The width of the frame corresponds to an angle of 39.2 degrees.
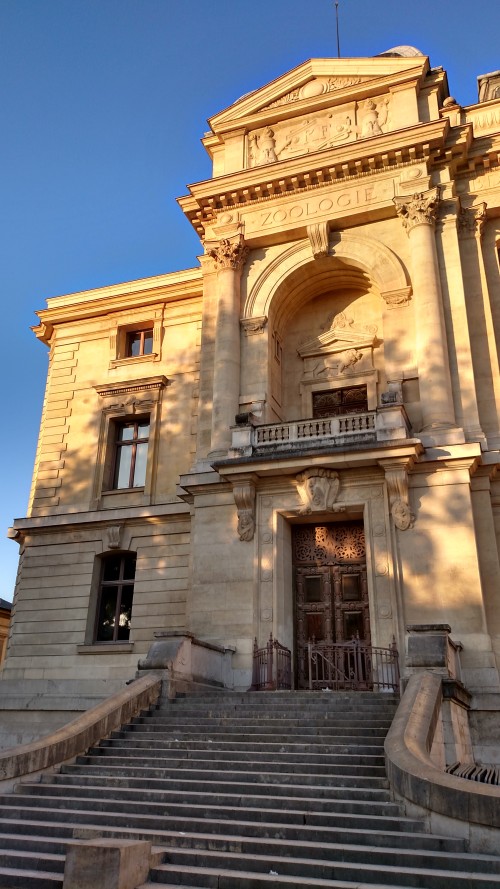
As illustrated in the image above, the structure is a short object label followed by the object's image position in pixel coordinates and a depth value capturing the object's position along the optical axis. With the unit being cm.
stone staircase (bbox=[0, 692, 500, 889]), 682
